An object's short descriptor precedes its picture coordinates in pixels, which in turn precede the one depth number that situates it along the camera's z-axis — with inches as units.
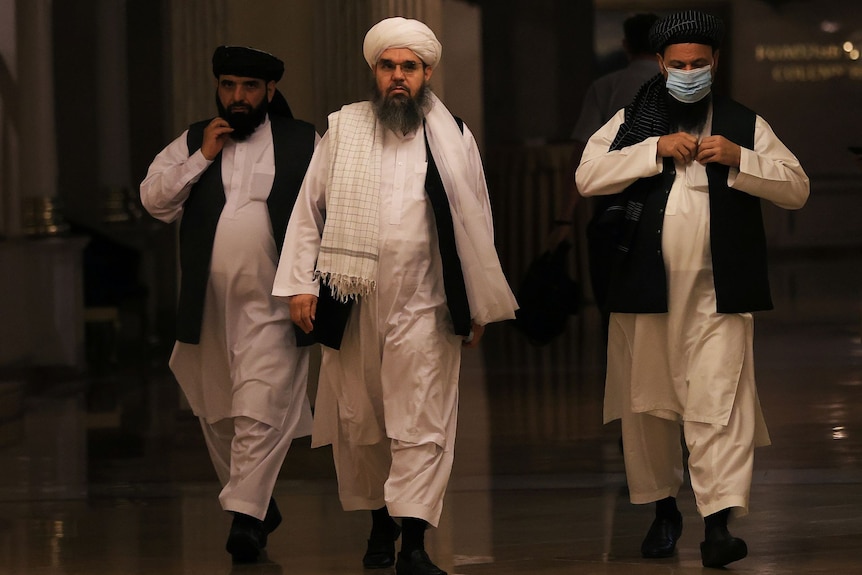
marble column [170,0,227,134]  713.0
